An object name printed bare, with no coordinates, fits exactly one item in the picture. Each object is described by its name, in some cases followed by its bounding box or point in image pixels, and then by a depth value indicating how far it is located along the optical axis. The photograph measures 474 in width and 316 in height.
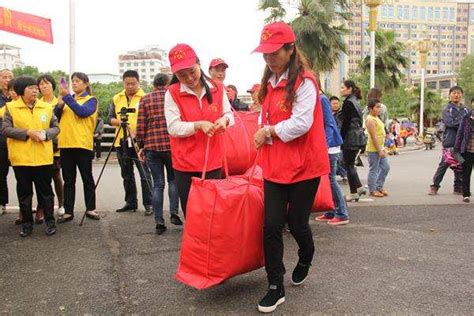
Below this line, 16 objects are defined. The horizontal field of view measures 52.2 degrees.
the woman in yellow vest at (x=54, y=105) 5.79
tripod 5.91
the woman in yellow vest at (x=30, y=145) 5.08
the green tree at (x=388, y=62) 26.62
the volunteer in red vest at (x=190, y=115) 3.72
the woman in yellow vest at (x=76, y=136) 5.60
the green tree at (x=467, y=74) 69.44
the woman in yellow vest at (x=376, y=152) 7.52
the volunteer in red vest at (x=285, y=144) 3.07
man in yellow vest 6.14
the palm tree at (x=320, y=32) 19.81
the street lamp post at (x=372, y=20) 15.77
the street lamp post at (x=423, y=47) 29.88
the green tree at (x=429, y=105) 49.62
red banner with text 10.41
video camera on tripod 5.90
